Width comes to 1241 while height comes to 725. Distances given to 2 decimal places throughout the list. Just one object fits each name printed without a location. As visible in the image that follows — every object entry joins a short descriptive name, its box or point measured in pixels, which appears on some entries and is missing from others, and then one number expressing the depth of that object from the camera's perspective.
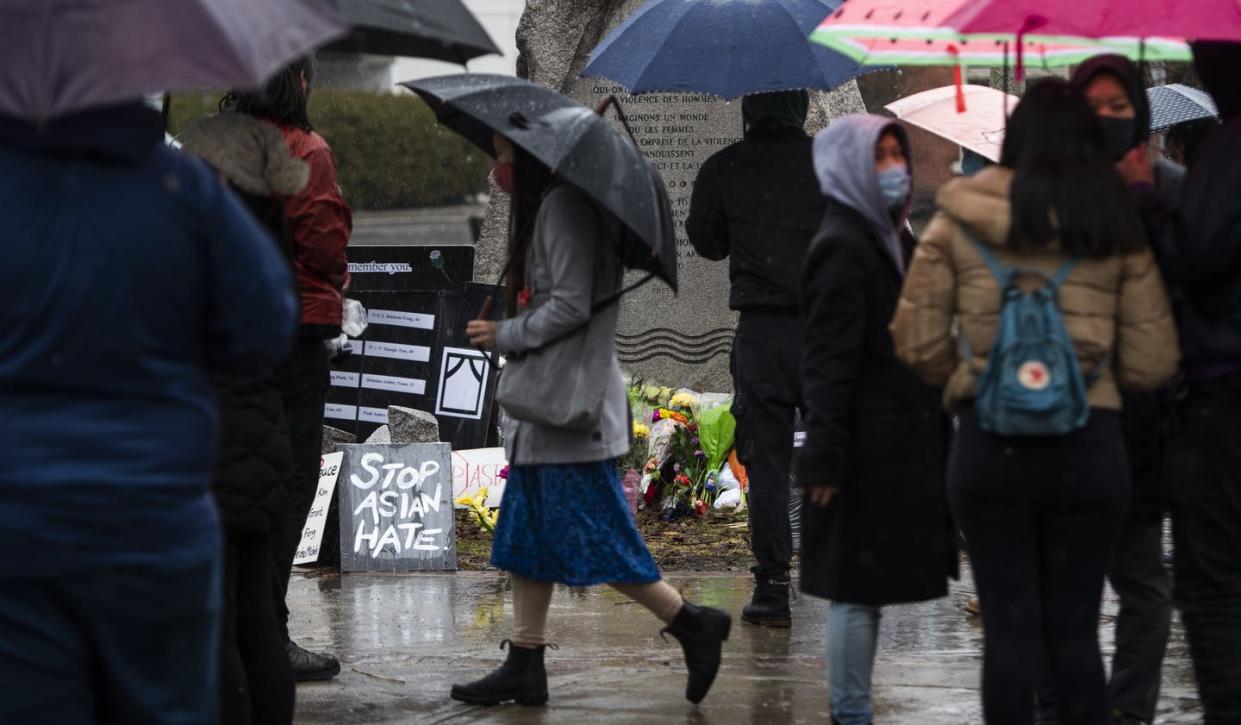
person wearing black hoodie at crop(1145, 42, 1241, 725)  7.95
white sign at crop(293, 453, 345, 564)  15.24
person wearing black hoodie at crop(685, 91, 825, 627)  12.24
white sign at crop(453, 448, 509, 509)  16.59
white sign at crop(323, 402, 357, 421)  18.42
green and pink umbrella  8.84
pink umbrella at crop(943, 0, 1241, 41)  8.08
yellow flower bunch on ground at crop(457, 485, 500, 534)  16.20
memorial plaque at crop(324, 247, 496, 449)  18.09
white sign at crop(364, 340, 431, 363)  18.31
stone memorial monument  19.34
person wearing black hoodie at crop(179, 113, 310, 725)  8.14
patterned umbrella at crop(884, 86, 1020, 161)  12.47
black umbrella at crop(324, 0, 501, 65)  8.02
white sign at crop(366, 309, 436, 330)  18.31
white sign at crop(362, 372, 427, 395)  18.30
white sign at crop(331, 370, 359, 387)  18.50
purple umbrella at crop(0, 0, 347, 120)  5.46
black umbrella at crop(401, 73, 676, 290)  9.58
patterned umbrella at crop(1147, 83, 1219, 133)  14.36
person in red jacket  10.42
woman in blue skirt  9.95
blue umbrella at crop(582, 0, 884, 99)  12.38
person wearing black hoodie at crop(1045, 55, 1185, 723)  8.37
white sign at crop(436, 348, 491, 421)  18.08
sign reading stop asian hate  15.02
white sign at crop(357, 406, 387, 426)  18.33
